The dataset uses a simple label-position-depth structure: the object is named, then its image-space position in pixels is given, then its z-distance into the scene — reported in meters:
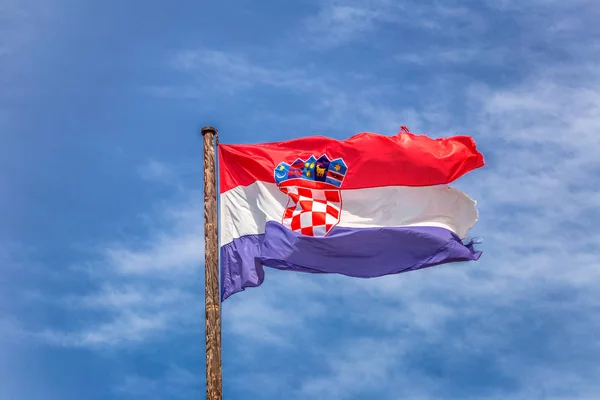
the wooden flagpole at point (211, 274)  15.39
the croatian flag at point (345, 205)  18.70
